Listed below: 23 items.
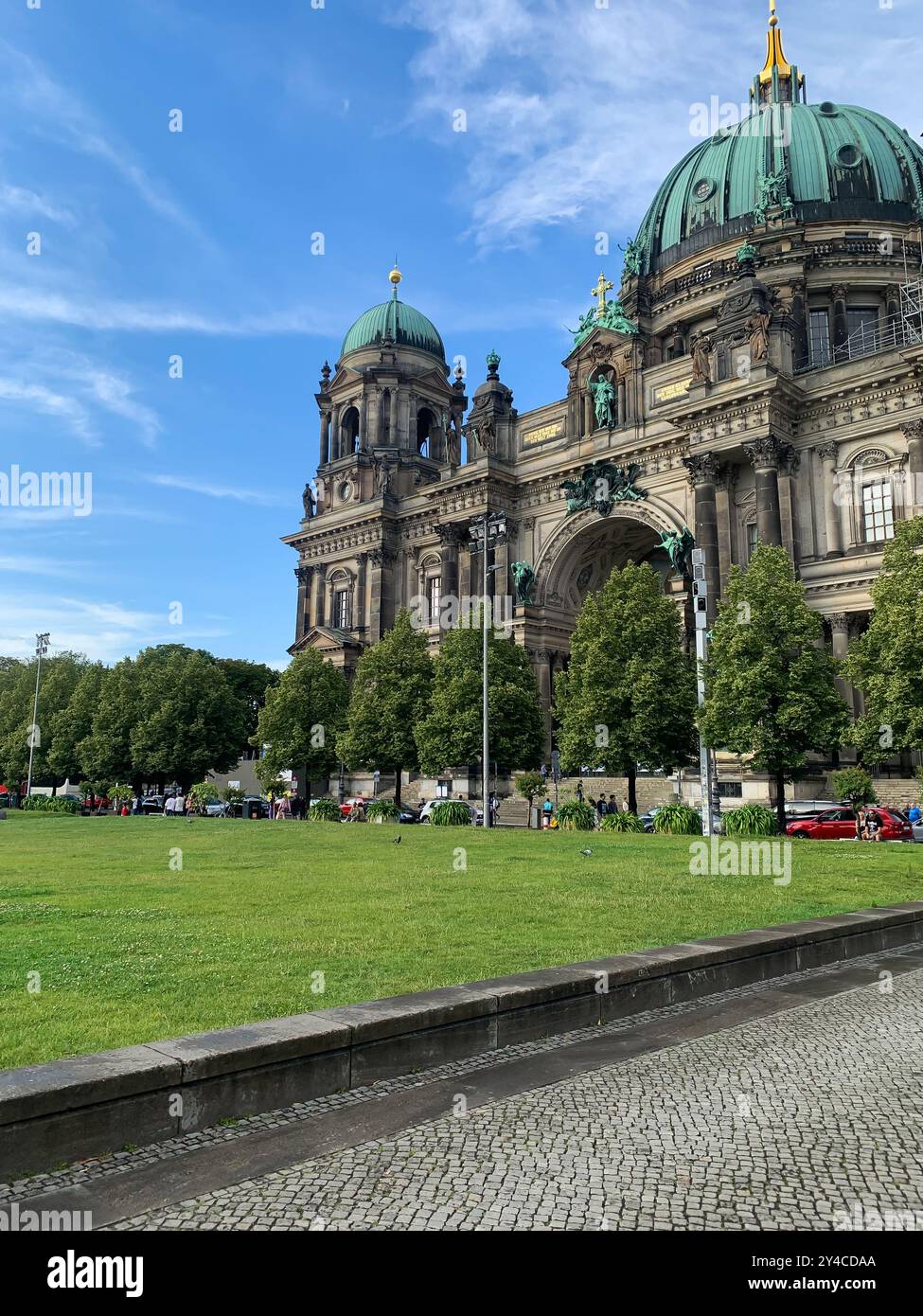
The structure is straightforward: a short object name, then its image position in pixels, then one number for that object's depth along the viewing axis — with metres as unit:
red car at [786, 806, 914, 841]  32.00
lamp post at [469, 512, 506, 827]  37.75
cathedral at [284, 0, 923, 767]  46.78
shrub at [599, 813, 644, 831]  31.59
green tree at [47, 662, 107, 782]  70.38
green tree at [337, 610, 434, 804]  48.19
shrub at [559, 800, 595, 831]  34.34
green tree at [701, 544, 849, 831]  31.69
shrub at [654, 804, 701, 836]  29.83
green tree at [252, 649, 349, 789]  53.62
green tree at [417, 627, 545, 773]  44.09
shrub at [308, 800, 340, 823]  44.50
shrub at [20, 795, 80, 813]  54.62
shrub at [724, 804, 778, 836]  27.56
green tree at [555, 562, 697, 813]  37.22
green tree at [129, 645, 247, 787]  61.66
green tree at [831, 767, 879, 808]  35.19
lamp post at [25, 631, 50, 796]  66.37
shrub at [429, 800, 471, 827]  37.22
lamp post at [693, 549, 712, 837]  30.94
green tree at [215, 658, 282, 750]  90.94
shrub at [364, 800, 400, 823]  40.22
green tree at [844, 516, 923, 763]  30.50
